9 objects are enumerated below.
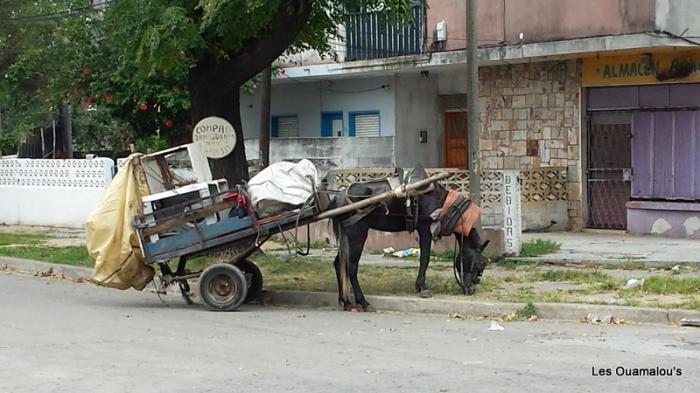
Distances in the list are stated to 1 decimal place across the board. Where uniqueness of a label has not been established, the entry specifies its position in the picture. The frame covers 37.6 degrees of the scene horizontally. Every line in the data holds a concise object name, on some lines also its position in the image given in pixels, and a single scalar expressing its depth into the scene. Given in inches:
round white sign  615.2
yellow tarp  495.5
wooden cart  482.6
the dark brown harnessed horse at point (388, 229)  488.1
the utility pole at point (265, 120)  814.5
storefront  720.3
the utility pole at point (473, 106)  584.7
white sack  484.7
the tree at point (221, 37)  556.7
